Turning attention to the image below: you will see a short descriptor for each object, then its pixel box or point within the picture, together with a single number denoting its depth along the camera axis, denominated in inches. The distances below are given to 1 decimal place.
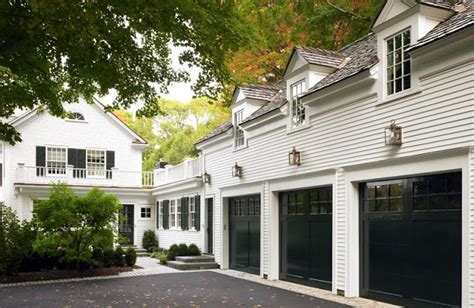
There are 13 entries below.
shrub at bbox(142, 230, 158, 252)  1075.9
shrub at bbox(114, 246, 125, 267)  737.0
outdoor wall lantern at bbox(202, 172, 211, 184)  805.9
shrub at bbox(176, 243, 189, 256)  807.7
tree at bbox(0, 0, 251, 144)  299.3
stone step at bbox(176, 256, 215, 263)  757.9
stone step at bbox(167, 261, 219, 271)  738.8
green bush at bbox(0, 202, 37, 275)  631.8
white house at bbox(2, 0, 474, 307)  354.6
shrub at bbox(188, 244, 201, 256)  807.7
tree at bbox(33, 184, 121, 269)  661.9
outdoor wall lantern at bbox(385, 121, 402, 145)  394.3
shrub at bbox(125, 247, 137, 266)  747.4
